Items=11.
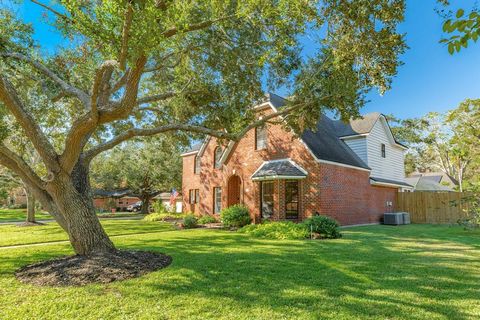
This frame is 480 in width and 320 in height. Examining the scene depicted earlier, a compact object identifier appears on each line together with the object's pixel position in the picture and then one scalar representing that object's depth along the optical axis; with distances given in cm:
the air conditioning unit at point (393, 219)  1917
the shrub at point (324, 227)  1205
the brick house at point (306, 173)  1580
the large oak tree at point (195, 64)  613
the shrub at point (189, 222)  1709
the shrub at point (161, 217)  2294
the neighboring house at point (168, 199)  2978
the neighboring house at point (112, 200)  4002
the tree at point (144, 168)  3369
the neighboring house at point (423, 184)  3193
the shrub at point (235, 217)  1628
